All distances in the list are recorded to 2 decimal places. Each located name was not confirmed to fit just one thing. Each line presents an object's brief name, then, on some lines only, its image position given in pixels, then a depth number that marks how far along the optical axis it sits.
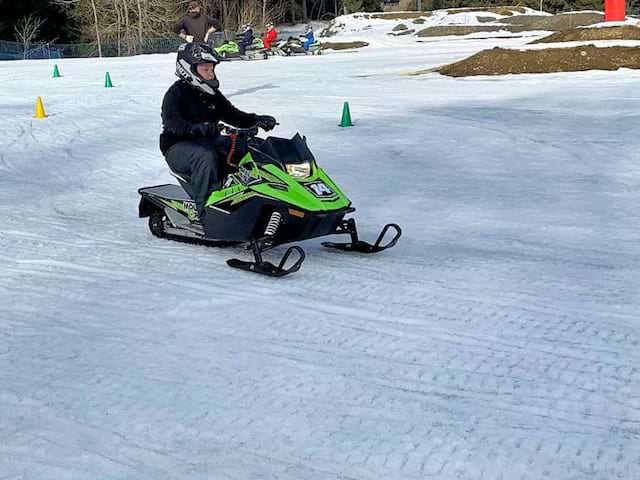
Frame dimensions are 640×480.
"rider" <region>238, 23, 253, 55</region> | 26.81
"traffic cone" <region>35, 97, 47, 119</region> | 12.95
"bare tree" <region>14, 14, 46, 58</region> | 40.59
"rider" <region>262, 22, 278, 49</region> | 29.21
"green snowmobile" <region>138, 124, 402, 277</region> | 5.29
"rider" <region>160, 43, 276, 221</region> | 5.74
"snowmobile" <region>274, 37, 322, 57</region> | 29.64
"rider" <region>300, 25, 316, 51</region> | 29.89
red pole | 23.31
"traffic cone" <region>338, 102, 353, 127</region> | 11.69
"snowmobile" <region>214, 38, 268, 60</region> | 26.69
